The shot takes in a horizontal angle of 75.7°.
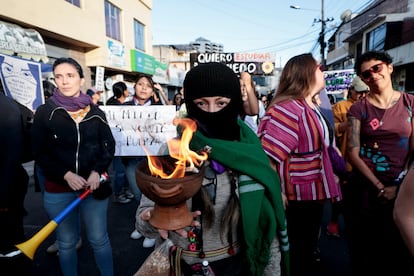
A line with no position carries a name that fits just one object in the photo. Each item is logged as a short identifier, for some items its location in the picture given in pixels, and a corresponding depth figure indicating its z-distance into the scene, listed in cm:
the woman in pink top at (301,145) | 196
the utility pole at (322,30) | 2335
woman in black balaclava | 133
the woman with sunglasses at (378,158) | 221
